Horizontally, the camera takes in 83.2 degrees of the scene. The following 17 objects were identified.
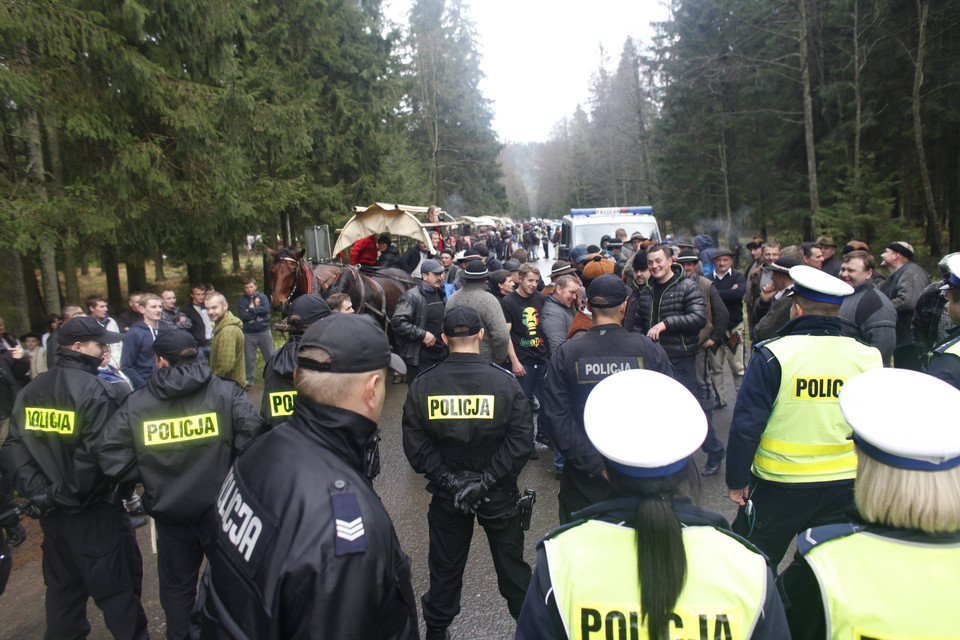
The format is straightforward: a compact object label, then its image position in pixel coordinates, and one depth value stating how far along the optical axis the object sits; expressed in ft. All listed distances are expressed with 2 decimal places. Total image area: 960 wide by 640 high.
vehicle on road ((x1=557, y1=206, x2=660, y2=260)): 44.04
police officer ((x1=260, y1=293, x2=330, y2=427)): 12.55
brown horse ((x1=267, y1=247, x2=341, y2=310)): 25.31
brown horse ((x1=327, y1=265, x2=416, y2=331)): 27.48
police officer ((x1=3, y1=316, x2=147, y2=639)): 10.62
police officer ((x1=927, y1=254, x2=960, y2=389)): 9.39
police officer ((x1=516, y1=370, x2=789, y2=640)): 4.51
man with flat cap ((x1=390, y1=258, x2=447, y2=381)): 21.67
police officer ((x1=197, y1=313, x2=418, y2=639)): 4.87
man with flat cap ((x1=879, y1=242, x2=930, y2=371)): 19.10
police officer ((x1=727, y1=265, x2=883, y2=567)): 9.39
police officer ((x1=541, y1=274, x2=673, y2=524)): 11.01
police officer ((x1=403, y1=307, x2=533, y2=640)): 10.46
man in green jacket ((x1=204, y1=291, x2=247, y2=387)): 21.74
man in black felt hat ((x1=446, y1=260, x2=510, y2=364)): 18.11
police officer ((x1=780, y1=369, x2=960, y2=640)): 4.53
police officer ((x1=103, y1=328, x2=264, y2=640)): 10.31
